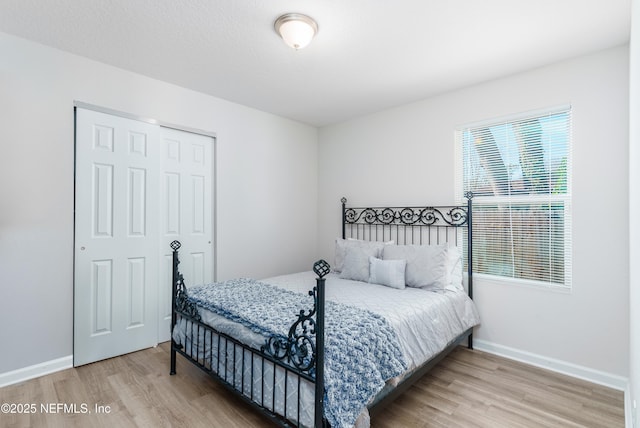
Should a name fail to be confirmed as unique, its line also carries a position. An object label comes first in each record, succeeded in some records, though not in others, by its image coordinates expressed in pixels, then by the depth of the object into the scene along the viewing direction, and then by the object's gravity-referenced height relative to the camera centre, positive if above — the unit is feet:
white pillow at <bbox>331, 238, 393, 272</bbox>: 11.12 -1.05
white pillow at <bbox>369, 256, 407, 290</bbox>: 9.59 -1.73
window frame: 8.63 +0.61
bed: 5.25 -2.25
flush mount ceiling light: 6.84 +4.18
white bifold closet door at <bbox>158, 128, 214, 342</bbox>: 10.50 +0.32
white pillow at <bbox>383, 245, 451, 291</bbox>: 9.39 -1.52
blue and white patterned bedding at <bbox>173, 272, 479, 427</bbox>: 6.19 -2.41
